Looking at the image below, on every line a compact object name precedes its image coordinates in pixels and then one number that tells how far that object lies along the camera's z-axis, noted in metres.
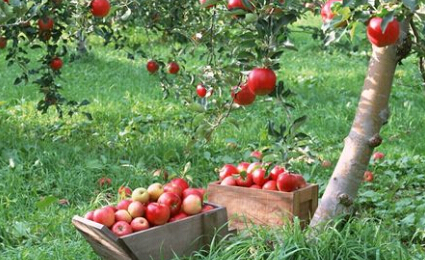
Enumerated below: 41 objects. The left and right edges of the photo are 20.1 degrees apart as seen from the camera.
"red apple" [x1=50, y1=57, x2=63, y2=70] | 7.81
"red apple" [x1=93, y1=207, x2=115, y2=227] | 4.46
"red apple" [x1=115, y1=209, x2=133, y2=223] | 4.51
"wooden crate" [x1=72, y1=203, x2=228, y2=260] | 4.33
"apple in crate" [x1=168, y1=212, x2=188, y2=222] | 4.66
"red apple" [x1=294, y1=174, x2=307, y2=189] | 5.14
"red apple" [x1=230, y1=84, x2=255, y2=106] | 4.58
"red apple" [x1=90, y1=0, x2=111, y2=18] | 5.93
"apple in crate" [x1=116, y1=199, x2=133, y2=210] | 4.65
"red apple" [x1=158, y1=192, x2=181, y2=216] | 4.68
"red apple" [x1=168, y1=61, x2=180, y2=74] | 8.25
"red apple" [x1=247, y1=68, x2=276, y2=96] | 3.98
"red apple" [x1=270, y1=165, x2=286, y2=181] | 5.24
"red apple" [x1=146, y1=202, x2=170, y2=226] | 4.54
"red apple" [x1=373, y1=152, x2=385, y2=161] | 7.54
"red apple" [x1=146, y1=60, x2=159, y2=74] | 8.14
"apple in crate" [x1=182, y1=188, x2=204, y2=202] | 4.82
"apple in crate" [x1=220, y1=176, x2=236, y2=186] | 5.37
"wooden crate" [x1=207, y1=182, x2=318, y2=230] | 5.00
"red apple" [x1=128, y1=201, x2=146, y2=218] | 4.58
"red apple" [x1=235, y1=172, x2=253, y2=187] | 5.32
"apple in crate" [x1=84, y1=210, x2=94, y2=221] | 4.54
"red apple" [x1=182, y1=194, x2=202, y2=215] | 4.72
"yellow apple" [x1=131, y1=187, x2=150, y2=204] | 4.72
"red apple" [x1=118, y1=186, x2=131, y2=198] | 5.26
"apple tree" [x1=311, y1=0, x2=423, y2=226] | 4.33
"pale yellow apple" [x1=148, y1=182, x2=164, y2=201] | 4.82
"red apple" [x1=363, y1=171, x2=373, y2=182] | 6.86
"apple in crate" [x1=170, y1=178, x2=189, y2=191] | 5.05
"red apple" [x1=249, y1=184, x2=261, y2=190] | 5.25
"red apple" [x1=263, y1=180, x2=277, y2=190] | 5.15
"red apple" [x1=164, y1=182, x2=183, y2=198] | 4.85
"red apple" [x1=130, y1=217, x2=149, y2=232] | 4.49
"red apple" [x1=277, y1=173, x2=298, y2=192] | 5.04
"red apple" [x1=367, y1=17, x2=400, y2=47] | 3.21
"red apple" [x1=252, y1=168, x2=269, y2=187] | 5.25
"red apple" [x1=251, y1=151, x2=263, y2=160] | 5.93
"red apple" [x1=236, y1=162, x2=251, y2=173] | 5.52
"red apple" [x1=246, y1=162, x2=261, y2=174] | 5.33
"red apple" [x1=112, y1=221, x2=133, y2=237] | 4.40
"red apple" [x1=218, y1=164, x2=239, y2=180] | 5.51
